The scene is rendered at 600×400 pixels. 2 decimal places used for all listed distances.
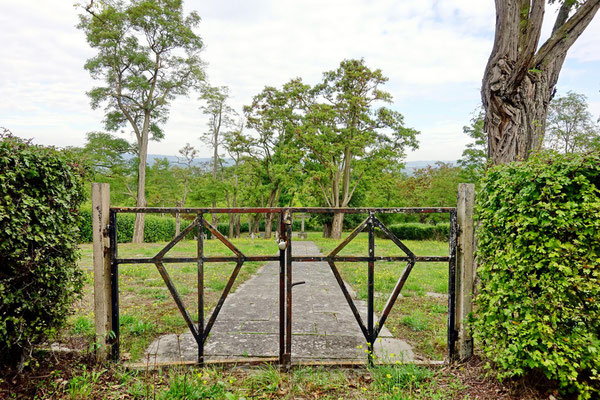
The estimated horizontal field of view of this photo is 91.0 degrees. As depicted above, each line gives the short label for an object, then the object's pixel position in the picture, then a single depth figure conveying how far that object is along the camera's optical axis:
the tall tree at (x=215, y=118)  24.46
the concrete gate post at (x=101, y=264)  2.65
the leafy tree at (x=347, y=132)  17.39
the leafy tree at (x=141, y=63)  15.74
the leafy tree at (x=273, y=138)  19.09
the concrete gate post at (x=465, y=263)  2.86
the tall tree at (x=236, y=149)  23.77
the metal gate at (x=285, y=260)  2.72
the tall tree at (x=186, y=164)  27.80
